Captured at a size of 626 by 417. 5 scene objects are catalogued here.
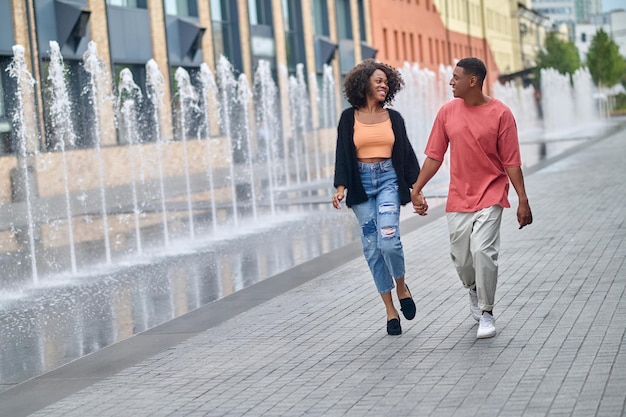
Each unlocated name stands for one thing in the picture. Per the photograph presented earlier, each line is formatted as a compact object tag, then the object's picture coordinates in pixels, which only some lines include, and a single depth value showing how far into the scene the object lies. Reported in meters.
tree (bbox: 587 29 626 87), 110.49
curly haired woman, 9.86
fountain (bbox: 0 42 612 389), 12.72
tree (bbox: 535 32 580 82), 115.63
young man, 9.44
